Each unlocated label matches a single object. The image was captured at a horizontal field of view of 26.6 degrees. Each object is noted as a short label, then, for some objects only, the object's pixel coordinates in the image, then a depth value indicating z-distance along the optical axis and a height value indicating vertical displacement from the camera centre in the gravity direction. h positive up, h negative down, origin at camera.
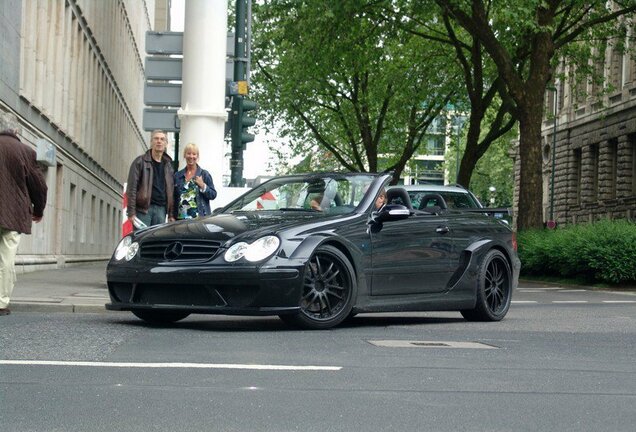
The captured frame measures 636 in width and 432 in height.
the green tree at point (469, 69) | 37.06 +4.71
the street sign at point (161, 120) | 20.02 +1.37
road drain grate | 9.92 -0.95
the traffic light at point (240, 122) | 22.14 +1.51
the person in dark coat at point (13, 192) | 12.66 +0.16
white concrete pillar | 20.17 +1.87
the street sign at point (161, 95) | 20.14 +1.75
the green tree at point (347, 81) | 35.50 +4.63
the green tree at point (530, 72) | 33.69 +3.75
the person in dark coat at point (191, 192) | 14.88 +0.22
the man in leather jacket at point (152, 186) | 14.74 +0.27
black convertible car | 10.65 -0.37
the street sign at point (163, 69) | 20.33 +2.16
